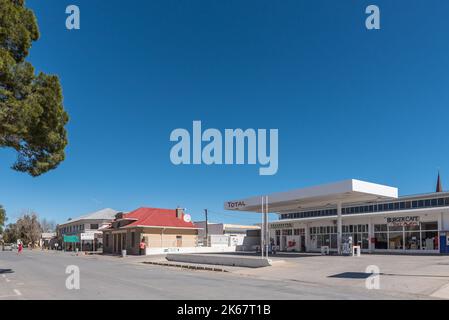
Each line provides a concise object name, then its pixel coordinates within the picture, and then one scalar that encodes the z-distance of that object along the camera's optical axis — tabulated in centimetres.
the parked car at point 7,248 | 8854
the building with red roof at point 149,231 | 5321
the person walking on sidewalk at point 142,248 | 5031
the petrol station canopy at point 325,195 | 3242
